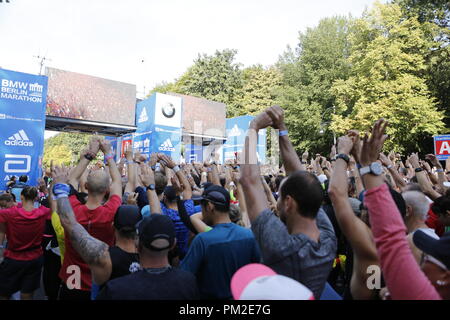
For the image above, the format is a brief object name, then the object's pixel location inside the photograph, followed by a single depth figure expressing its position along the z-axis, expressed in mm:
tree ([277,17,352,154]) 30109
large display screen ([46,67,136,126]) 19844
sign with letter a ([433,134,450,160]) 9664
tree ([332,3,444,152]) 20922
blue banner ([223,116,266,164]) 26020
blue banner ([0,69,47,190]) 13891
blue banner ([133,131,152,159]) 22203
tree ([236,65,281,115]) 36919
